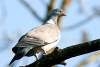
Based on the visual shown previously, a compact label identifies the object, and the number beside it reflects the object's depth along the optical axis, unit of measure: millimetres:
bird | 8424
